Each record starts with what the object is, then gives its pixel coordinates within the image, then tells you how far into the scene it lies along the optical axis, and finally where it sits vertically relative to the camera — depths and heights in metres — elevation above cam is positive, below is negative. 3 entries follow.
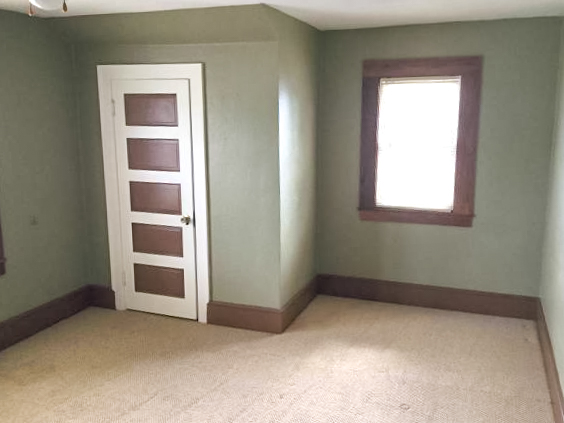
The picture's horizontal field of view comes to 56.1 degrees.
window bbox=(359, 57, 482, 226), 4.09 -0.04
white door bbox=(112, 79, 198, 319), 3.95 -0.46
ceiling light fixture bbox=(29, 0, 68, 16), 2.22 +0.55
